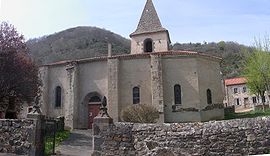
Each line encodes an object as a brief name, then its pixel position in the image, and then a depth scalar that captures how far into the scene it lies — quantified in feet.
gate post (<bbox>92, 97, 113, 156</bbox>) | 22.76
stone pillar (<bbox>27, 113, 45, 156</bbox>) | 24.54
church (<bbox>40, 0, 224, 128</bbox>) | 55.96
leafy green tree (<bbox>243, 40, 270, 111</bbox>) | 65.72
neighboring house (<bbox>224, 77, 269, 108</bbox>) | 132.46
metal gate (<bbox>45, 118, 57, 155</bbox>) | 28.59
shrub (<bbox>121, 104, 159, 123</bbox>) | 45.66
